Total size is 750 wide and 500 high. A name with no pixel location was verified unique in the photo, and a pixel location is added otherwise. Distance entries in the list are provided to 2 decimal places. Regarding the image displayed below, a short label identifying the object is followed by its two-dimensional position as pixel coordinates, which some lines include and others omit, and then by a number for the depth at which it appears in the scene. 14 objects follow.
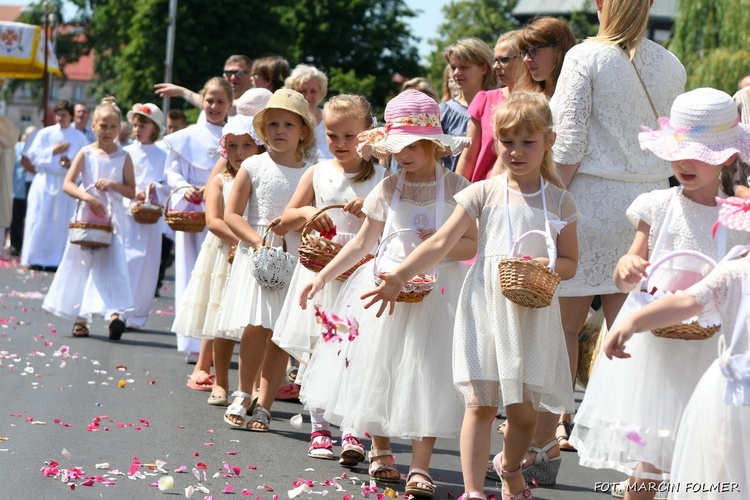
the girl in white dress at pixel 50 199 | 32.71
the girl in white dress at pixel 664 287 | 7.98
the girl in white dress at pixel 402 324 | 9.81
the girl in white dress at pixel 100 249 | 19.68
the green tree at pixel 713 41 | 49.14
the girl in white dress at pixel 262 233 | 12.57
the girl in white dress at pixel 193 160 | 16.83
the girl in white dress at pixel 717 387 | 7.11
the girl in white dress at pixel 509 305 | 8.97
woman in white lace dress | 10.54
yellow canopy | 35.35
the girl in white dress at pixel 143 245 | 20.48
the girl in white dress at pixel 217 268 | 13.88
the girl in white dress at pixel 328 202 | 11.46
